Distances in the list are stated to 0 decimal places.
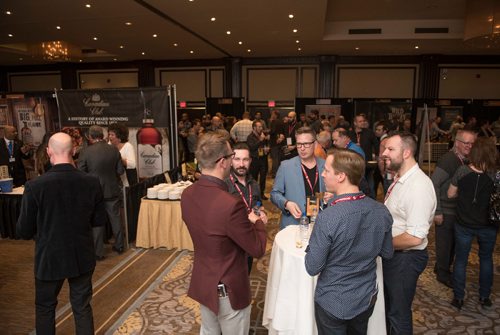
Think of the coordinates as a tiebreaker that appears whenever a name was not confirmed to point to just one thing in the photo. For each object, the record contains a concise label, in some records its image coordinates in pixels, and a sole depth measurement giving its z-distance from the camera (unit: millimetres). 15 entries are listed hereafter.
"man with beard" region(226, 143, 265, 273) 2809
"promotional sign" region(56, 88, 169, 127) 5871
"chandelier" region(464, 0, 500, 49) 6511
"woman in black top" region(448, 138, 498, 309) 3018
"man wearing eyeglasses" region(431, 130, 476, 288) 3352
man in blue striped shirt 1639
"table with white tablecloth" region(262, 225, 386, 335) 2178
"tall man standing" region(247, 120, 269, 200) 6809
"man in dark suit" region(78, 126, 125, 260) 4305
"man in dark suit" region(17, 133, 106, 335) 2295
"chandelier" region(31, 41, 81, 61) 11130
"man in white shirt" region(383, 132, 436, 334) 2137
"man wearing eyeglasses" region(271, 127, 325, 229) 2900
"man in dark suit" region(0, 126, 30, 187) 5895
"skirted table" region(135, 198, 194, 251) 4613
